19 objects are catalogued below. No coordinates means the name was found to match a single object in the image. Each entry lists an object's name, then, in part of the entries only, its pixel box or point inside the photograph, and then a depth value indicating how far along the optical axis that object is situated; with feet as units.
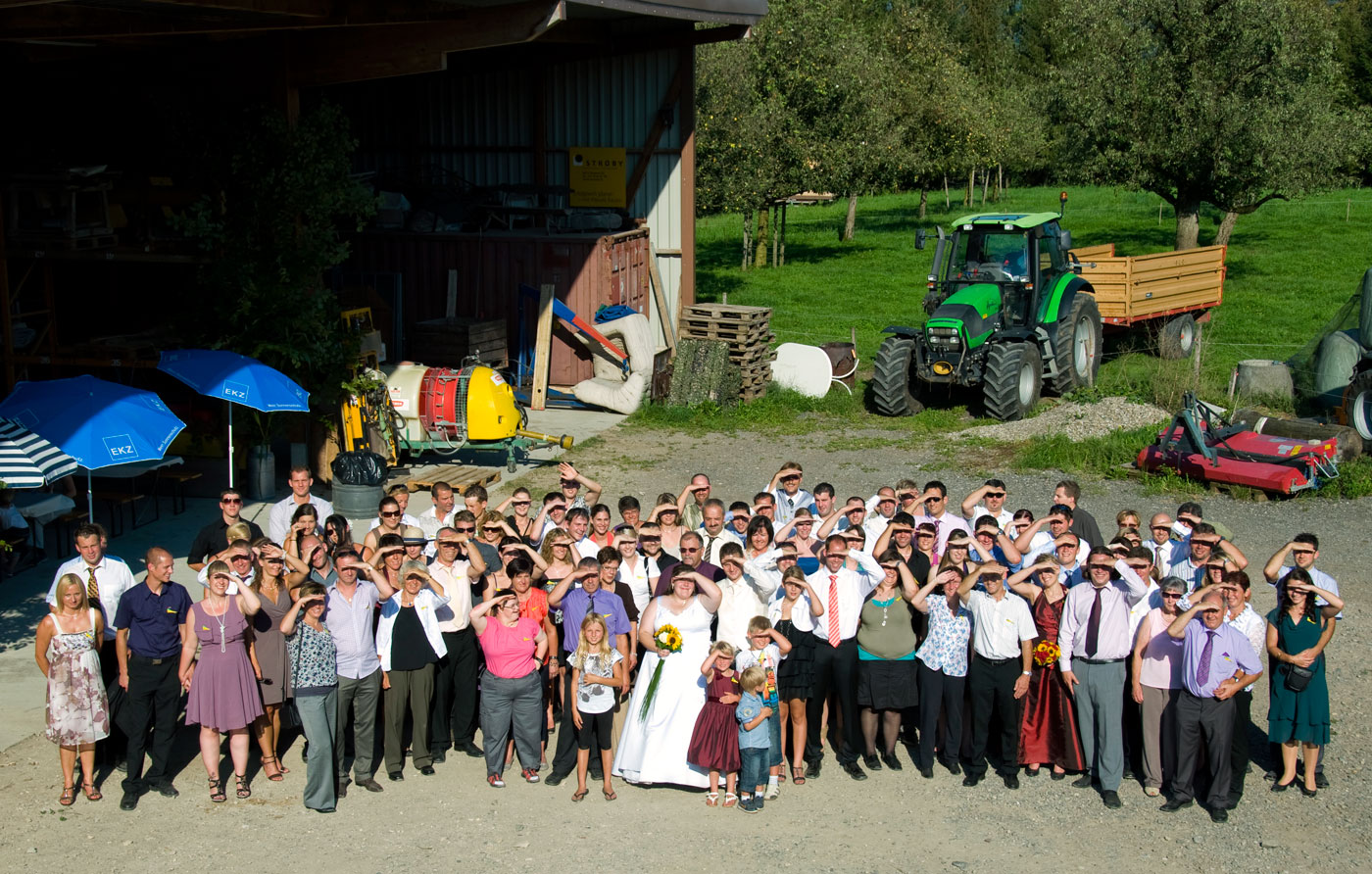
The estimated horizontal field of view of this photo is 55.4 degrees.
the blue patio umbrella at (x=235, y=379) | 38.45
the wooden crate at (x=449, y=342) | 61.77
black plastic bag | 44.06
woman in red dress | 26.25
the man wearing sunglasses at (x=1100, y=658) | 25.53
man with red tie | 26.58
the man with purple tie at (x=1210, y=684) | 24.61
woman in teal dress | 25.30
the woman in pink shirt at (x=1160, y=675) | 25.31
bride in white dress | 25.79
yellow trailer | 66.69
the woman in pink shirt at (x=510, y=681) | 25.70
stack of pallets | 63.31
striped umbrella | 32.27
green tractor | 56.49
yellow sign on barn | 70.79
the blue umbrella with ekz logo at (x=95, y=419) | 33.12
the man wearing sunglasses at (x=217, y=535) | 29.86
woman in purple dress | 24.85
